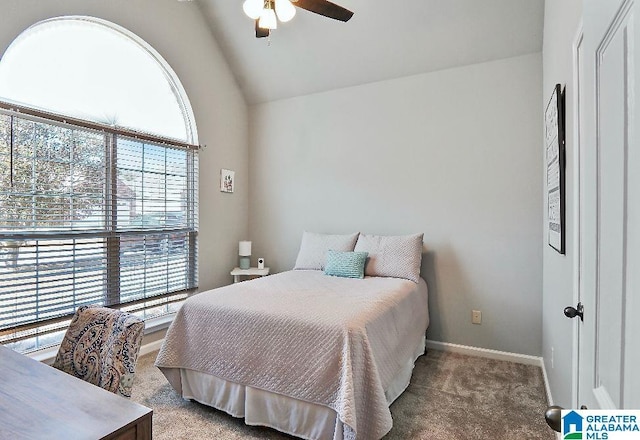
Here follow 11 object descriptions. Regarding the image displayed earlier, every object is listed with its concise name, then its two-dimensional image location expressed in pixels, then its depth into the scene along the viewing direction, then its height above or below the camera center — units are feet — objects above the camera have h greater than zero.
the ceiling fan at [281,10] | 6.75 +4.14
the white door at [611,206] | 1.92 +0.09
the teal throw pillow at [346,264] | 10.30 -1.34
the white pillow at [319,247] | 11.44 -0.94
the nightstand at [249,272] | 13.15 -2.00
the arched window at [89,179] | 7.83 +1.01
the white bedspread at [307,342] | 5.94 -2.36
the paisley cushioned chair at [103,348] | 4.24 -1.67
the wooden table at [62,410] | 2.83 -1.69
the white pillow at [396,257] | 10.21 -1.12
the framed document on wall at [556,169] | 6.12 +0.96
